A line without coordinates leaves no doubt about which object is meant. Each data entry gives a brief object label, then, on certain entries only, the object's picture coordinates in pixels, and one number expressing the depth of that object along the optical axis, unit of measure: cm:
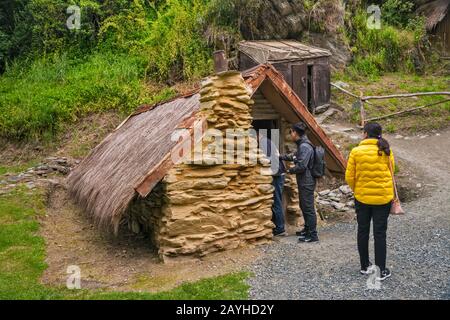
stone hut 683
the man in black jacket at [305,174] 739
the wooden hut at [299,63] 1531
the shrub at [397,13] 2056
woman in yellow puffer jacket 568
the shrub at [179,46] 1673
